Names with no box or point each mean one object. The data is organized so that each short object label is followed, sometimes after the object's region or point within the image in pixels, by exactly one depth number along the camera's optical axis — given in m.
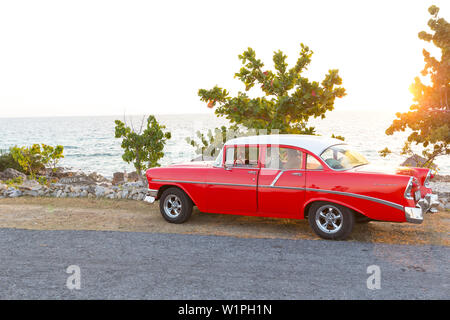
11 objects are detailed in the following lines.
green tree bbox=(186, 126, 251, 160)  12.43
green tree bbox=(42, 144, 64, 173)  14.34
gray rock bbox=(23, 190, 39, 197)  11.78
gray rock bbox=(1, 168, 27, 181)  20.44
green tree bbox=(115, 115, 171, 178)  12.41
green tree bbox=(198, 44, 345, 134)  11.35
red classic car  6.42
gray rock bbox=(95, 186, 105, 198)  11.33
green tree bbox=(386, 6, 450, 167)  12.95
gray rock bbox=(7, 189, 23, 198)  11.63
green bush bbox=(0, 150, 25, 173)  22.72
